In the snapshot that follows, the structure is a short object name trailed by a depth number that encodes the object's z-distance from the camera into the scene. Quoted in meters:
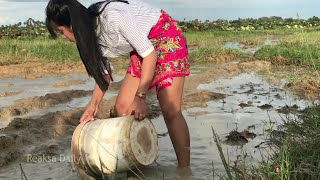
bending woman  2.35
